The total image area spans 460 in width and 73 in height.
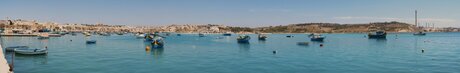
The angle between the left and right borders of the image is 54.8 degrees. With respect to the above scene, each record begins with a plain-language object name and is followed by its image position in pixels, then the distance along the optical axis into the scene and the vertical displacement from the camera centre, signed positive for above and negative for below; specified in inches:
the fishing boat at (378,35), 6773.1 -143.8
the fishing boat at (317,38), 5449.3 -146.1
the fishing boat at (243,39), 4906.5 -139.2
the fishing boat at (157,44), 3580.2 -130.3
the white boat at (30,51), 2635.3 -130.6
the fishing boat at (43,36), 6070.4 -96.8
